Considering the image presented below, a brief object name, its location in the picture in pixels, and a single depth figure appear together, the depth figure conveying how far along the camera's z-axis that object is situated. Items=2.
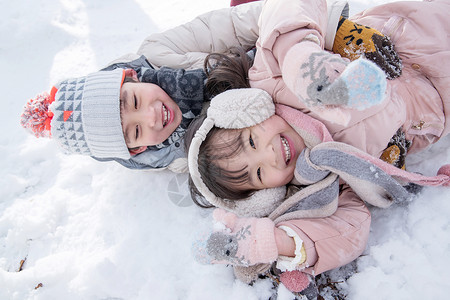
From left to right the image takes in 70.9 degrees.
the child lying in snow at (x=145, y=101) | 1.44
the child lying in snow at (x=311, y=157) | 1.17
